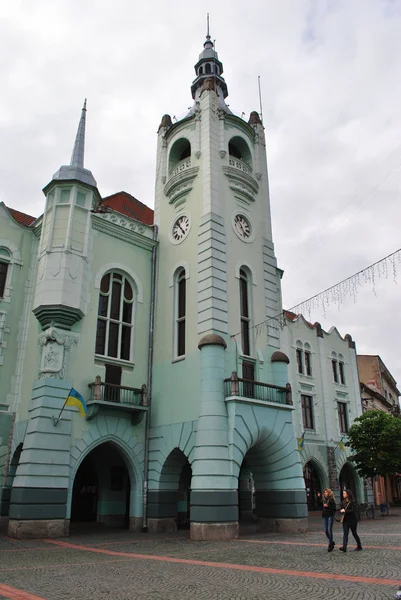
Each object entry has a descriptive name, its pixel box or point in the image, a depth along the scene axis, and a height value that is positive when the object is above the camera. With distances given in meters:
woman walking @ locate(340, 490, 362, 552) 12.38 -0.68
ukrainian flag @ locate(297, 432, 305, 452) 29.35 +2.48
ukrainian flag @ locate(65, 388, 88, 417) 18.73 +3.10
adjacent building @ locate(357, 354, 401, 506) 46.06 +10.62
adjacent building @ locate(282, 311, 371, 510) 34.25 +5.98
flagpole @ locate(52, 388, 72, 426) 19.00 +2.50
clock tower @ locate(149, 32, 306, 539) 19.06 +7.12
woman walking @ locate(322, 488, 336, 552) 13.36 -0.62
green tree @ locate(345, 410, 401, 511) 30.30 +2.53
